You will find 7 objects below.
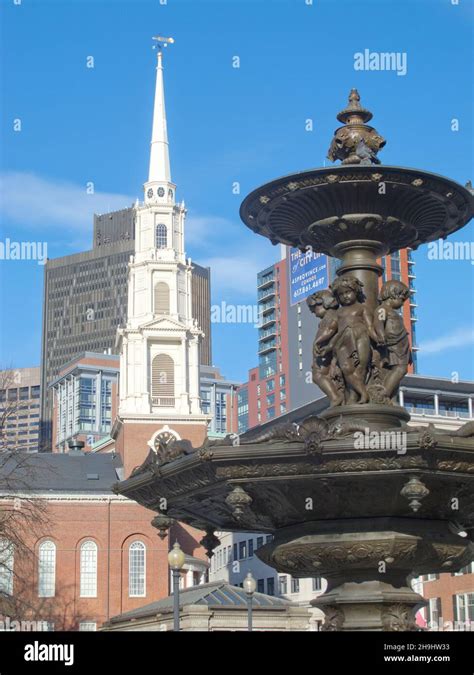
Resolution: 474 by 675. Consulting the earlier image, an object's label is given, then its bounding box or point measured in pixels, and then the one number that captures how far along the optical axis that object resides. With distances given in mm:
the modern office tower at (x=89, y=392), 180875
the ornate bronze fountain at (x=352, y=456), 10789
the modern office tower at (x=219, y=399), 191875
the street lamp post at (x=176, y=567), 21100
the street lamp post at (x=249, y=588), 26203
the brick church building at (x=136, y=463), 72875
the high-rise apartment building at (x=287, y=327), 125750
